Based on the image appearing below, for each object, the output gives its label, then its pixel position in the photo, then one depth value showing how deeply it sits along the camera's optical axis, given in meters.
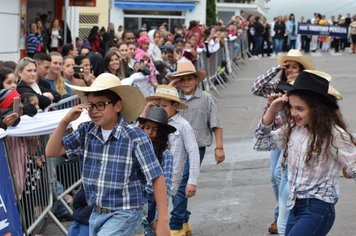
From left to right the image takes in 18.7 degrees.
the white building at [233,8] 82.84
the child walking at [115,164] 6.71
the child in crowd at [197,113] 10.79
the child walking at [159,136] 7.78
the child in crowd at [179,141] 9.55
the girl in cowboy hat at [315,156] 7.14
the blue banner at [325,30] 51.00
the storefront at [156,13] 63.04
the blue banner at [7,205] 8.57
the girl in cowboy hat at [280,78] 9.91
